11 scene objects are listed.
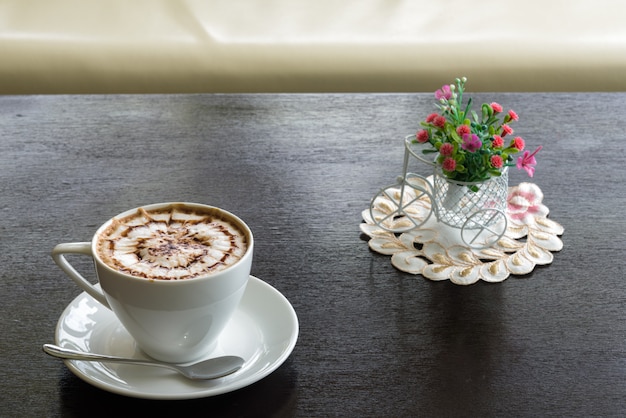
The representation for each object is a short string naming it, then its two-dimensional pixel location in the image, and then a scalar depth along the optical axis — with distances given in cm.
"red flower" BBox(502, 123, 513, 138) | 84
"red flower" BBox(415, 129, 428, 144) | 86
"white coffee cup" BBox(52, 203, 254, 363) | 59
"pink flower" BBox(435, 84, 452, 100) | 88
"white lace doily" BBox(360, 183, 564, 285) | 80
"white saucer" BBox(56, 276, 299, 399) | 61
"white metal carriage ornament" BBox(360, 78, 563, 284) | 82
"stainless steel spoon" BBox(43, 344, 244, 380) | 62
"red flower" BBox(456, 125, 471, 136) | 83
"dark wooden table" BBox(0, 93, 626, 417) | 63
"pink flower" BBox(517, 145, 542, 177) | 86
